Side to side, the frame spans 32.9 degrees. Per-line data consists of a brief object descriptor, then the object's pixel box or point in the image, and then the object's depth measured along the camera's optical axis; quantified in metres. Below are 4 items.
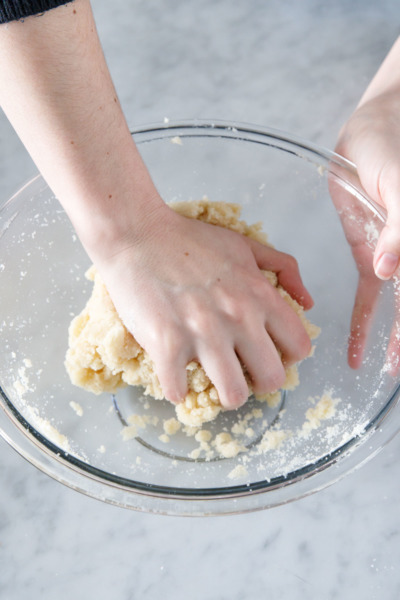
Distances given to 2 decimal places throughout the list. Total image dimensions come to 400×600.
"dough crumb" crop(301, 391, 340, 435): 0.87
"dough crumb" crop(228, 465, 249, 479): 0.82
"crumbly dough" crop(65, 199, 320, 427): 0.82
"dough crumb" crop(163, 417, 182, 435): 0.89
